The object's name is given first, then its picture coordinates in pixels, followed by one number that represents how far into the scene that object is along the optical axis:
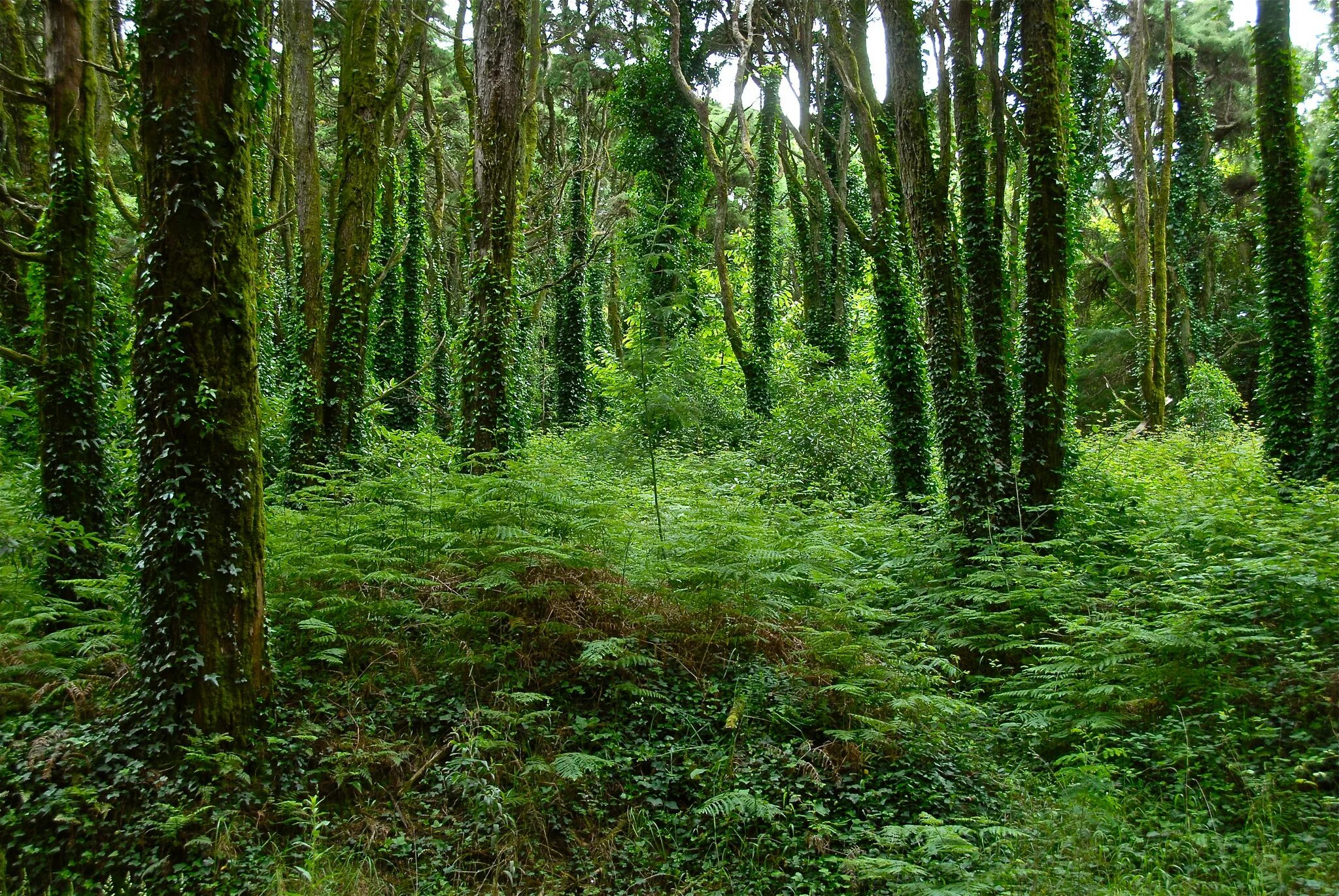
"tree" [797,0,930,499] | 11.63
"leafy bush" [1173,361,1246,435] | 20.85
